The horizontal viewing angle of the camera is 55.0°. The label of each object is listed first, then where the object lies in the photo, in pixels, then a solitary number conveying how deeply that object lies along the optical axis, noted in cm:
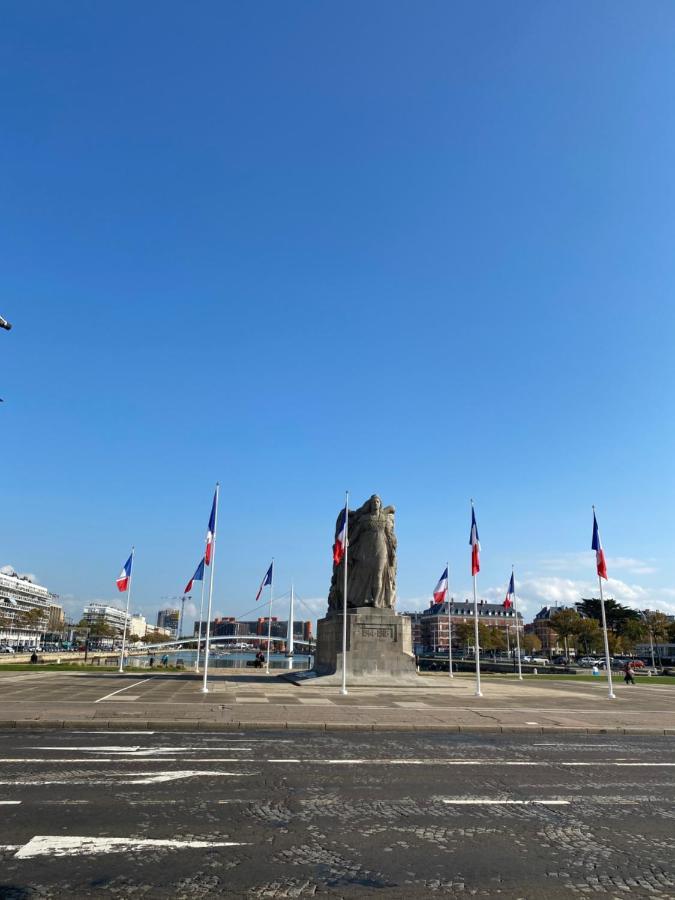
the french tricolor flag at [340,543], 2867
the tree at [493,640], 13100
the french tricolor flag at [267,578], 4441
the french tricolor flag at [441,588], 3403
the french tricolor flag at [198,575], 4009
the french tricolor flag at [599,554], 2996
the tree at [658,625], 10300
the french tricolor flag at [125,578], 3932
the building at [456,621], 18960
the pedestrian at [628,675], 4228
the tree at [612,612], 12169
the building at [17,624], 14150
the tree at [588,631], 10075
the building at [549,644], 18582
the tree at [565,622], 10125
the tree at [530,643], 14750
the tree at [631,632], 11581
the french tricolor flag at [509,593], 4186
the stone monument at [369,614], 3061
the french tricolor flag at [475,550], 2927
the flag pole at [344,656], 2648
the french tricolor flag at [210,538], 2802
